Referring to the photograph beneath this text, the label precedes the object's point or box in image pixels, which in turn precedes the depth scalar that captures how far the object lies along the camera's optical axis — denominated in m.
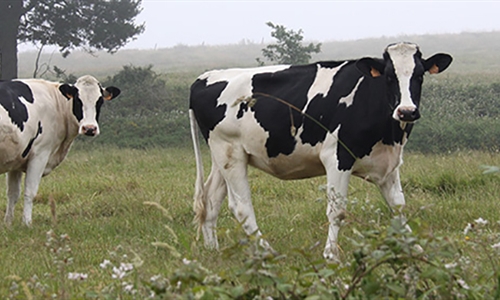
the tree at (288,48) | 27.48
